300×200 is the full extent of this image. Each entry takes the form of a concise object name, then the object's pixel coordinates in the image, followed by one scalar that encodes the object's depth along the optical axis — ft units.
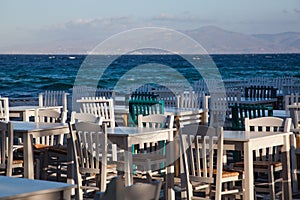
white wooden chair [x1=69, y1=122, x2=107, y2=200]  25.87
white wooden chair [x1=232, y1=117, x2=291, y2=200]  26.61
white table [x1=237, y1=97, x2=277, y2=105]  50.71
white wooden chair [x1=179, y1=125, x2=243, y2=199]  23.65
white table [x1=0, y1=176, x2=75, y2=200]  15.11
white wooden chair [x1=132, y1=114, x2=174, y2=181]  28.76
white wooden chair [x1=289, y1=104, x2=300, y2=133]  34.67
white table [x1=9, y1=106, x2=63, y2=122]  42.73
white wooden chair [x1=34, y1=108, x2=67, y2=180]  30.76
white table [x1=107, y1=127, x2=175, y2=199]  26.83
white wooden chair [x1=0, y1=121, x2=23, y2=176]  26.50
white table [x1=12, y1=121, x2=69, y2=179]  28.07
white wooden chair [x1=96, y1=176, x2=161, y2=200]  13.21
